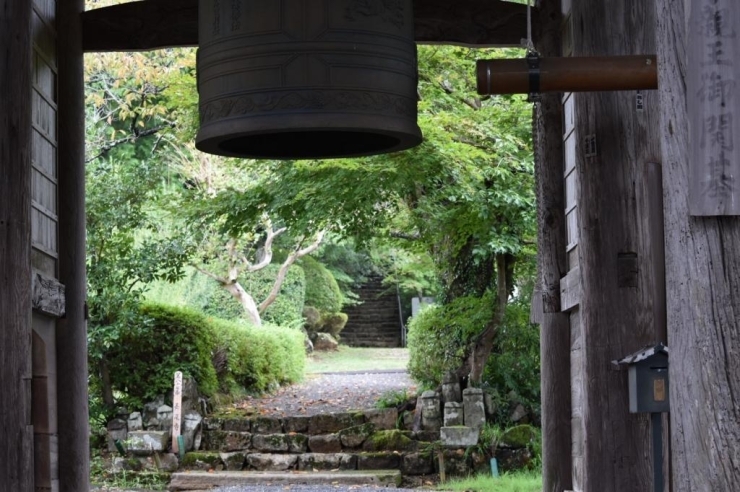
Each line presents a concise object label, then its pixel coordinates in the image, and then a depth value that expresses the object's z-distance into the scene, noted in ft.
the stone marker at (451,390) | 40.45
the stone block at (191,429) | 40.96
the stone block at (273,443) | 41.27
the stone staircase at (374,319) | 90.66
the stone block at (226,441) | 41.57
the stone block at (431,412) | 40.27
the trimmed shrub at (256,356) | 48.47
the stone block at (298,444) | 41.16
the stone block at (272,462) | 39.88
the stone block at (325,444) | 40.81
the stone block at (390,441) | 39.86
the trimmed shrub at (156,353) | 41.29
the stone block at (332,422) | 42.45
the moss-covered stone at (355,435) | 40.60
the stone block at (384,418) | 42.06
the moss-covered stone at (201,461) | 39.78
